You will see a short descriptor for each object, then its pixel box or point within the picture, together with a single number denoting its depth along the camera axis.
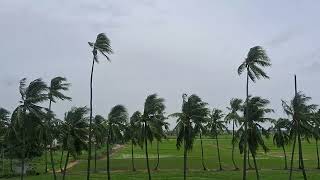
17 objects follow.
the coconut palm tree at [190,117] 37.65
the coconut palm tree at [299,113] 35.15
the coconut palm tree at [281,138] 55.11
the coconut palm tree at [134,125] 41.90
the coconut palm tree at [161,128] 40.87
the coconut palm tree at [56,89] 36.17
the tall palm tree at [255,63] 34.74
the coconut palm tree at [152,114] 39.88
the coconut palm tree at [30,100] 32.33
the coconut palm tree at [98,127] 45.02
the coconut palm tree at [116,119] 42.21
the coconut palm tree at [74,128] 36.68
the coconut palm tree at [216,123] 63.70
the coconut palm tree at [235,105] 52.42
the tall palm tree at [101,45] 33.48
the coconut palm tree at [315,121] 37.10
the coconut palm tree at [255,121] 37.54
